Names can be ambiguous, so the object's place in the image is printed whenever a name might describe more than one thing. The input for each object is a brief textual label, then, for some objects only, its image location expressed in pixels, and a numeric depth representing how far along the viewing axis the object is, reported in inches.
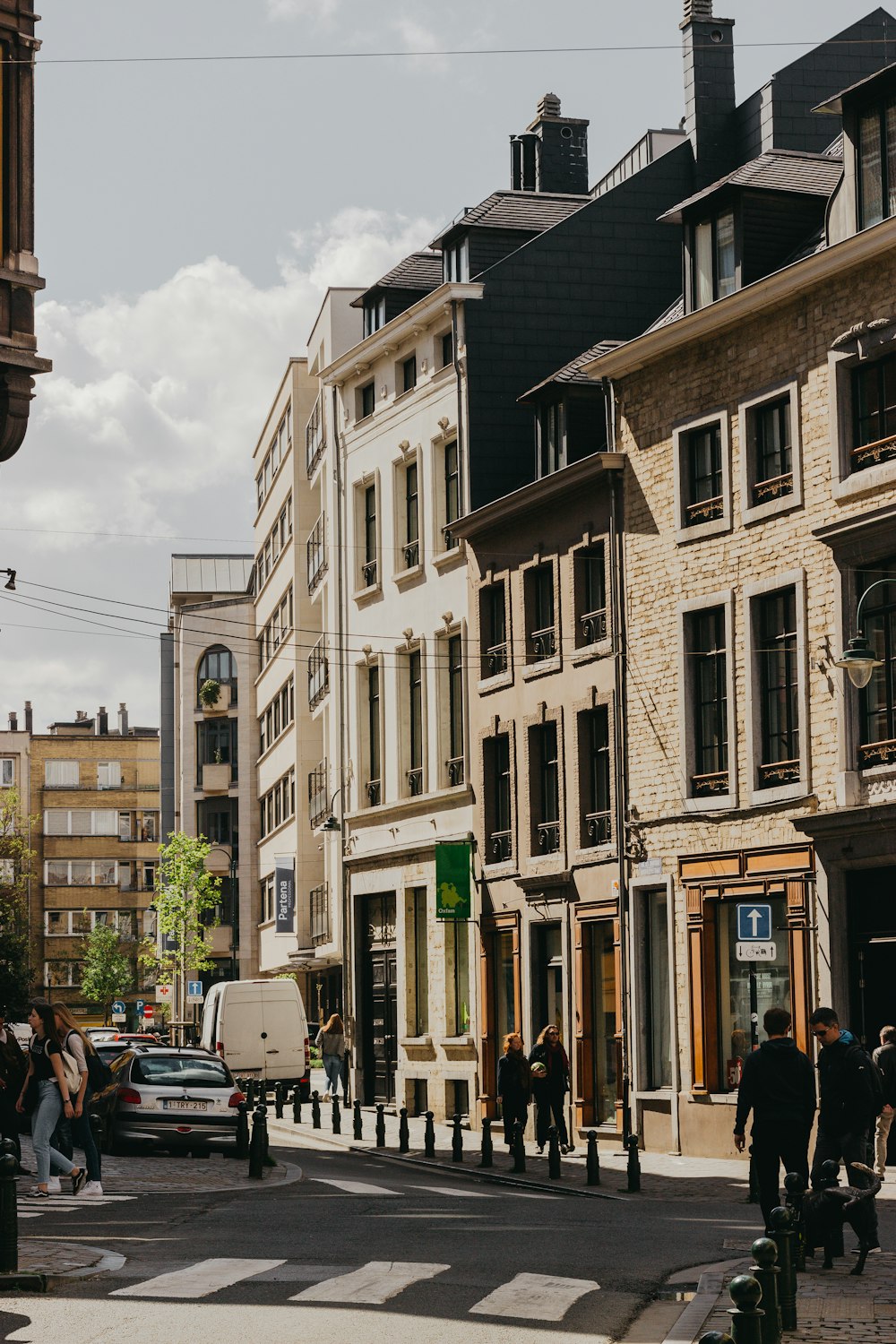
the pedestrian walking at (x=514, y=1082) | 1173.7
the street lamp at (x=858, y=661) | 969.5
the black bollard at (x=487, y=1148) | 1088.8
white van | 1652.3
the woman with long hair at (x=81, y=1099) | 820.6
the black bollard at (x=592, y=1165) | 960.3
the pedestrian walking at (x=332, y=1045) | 1674.5
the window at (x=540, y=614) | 1438.2
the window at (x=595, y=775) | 1353.3
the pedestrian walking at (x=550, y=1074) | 1179.3
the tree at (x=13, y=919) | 2501.2
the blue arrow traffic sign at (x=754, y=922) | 999.0
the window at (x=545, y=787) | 1432.1
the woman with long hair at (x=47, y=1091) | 809.5
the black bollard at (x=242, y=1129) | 1097.4
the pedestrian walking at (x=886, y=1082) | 928.3
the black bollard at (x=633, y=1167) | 921.0
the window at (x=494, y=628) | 1518.2
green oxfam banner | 1525.6
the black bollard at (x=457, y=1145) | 1130.7
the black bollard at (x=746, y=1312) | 284.7
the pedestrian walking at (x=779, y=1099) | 580.4
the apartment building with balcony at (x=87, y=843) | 4803.2
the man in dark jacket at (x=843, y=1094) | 576.4
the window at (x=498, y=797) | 1513.3
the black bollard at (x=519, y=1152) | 1058.1
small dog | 545.3
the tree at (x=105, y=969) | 4397.1
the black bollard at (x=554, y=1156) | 998.4
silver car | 1099.3
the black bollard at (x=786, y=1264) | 419.8
